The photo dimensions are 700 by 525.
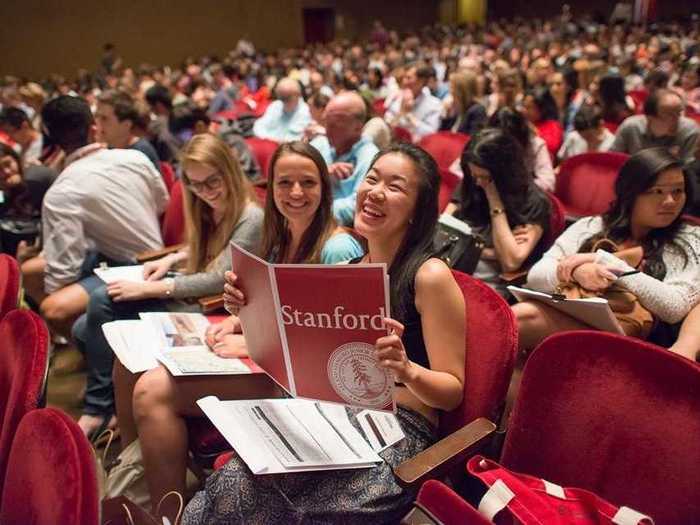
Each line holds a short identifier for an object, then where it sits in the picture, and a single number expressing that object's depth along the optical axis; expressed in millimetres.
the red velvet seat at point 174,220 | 2857
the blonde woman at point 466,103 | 4594
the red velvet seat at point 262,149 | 4094
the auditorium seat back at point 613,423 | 1127
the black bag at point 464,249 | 2250
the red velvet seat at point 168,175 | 3294
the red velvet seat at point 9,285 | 1642
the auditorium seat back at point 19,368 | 1149
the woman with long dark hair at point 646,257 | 1887
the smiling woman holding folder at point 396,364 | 1296
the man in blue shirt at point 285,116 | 5250
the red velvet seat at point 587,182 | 3193
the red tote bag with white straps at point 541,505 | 1101
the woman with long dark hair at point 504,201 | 2490
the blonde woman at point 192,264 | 2225
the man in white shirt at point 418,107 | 5184
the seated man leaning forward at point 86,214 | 2463
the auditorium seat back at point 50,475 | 834
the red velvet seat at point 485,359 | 1418
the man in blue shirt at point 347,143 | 3025
